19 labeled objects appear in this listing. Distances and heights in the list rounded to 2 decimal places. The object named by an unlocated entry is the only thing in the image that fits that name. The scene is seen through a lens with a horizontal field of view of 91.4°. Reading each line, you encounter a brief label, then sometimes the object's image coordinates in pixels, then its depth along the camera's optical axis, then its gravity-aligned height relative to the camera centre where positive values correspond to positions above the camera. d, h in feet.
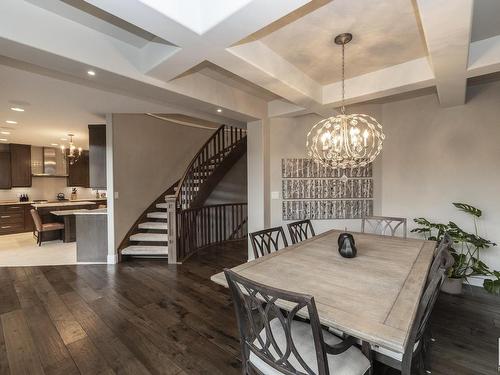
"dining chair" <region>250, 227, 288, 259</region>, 7.90 -1.90
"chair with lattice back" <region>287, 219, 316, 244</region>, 9.58 -1.99
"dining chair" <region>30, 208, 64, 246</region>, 18.10 -3.26
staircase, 14.96 -1.16
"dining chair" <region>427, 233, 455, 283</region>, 5.18 -1.77
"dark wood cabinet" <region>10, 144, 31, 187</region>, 23.47 +1.92
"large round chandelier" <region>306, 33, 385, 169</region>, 7.77 +1.37
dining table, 3.85 -2.22
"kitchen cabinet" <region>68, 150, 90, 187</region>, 27.07 +1.29
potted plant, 10.44 -3.32
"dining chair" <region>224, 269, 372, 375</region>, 3.73 -3.07
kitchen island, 14.66 -3.21
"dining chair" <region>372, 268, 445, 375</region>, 4.19 -2.86
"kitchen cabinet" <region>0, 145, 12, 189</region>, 22.94 +1.53
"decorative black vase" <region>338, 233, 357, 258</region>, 6.98 -1.89
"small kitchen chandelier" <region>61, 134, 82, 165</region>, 25.33 +2.93
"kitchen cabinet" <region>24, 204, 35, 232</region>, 23.52 -3.47
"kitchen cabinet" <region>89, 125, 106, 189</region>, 15.26 +1.66
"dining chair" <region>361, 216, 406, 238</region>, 13.23 -2.54
